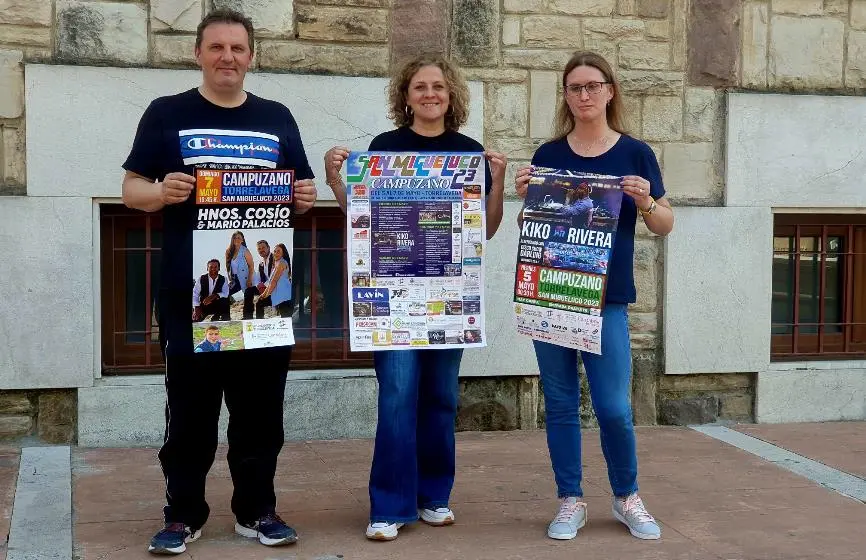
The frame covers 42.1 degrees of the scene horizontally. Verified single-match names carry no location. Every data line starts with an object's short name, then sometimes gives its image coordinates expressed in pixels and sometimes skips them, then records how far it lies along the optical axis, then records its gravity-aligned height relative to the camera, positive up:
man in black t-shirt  4.14 -0.19
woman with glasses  4.44 -0.33
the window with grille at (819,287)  7.28 -0.31
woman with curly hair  4.45 -0.59
